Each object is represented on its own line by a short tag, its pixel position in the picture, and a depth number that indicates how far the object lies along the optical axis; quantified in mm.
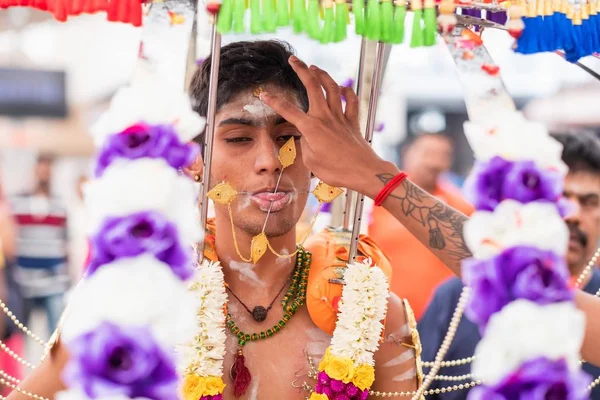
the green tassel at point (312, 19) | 2415
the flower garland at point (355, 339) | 2678
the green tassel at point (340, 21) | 2422
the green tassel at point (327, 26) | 2420
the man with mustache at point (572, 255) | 3074
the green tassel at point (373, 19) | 2429
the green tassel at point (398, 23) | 2438
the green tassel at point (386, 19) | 2435
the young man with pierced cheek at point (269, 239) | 2711
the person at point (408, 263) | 3504
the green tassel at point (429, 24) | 2432
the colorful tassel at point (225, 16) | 2414
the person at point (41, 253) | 4269
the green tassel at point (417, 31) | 2432
